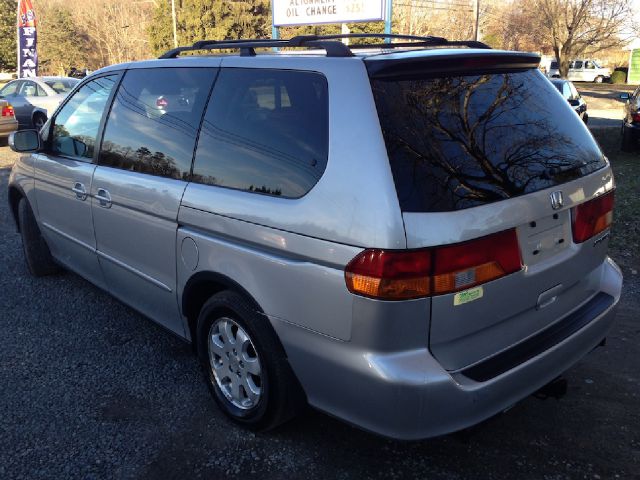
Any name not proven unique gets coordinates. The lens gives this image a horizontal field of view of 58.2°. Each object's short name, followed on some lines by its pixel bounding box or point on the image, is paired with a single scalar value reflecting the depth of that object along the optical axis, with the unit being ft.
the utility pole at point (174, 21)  127.34
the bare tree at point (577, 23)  95.96
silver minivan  6.82
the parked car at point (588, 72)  141.38
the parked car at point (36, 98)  50.47
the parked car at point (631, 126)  34.65
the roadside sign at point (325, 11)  47.01
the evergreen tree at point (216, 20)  129.18
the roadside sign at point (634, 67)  126.82
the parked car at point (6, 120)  43.50
